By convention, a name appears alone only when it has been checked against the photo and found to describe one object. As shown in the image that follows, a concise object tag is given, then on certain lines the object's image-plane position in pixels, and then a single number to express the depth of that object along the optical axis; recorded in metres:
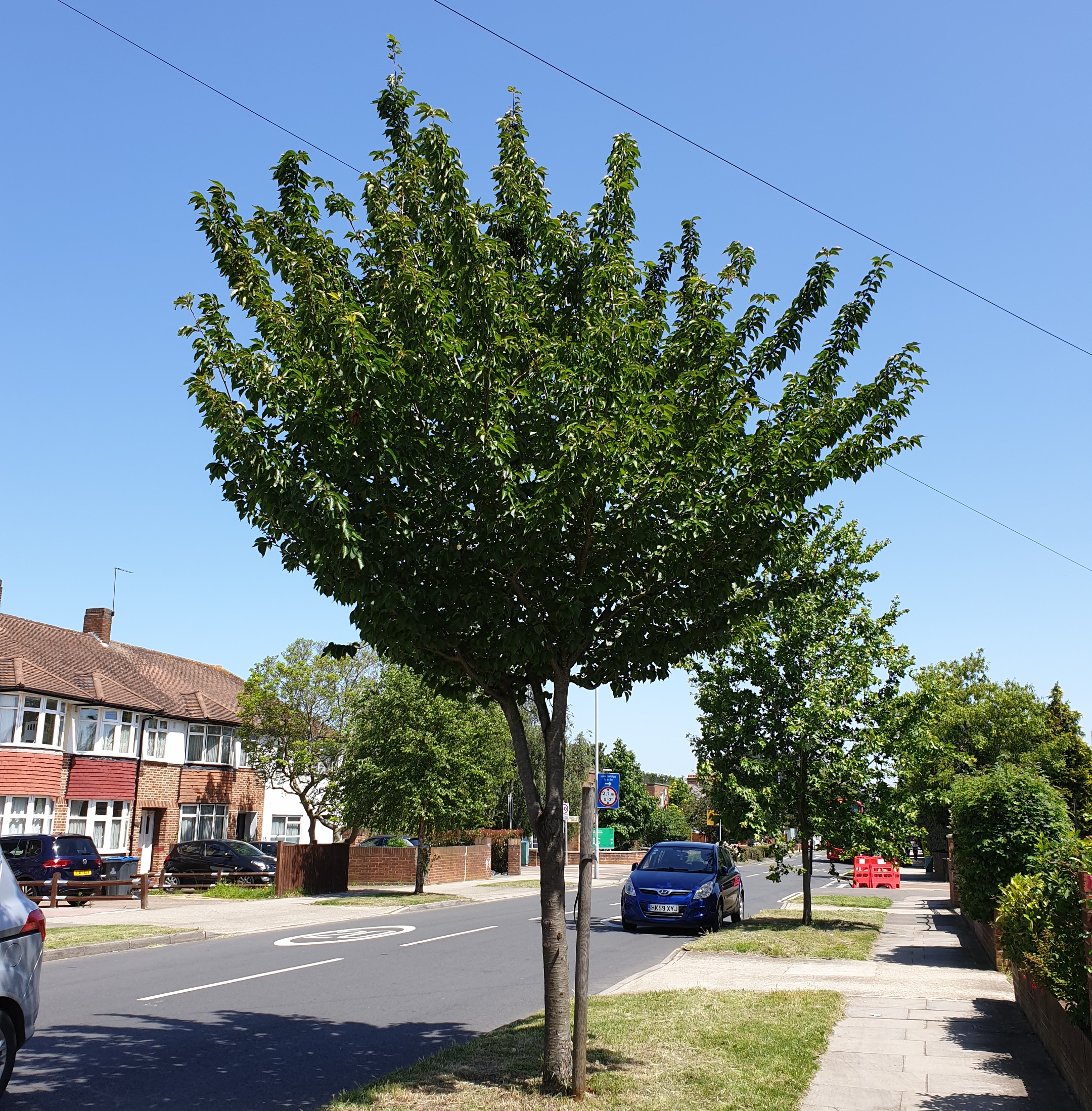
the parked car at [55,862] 25.03
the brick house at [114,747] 31.31
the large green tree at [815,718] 17.58
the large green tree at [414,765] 27.77
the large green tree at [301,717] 39.41
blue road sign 29.75
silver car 6.31
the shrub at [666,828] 59.91
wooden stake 6.71
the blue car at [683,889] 19.05
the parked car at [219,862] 32.56
